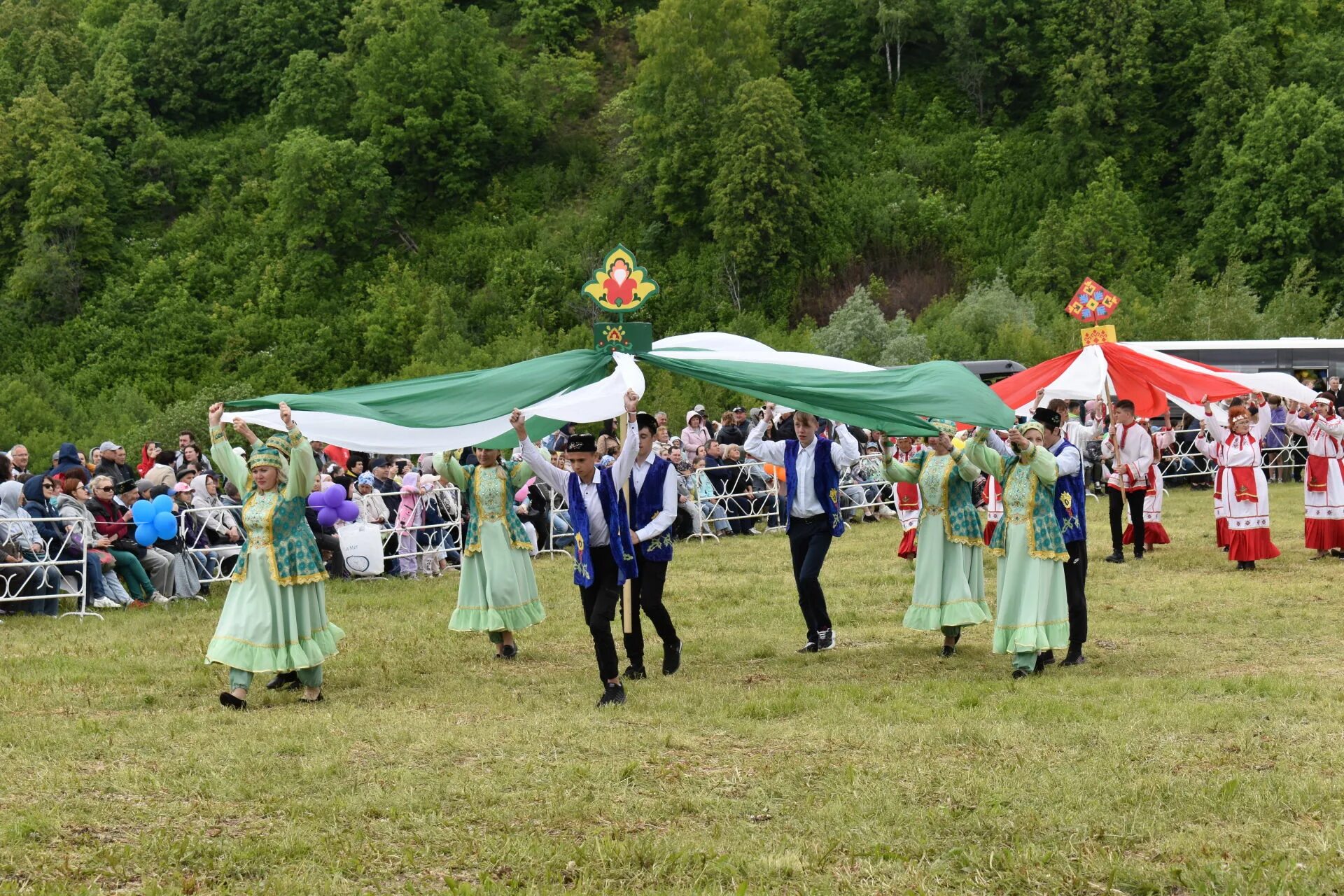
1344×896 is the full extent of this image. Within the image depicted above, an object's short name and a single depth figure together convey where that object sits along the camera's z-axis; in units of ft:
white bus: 102.78
